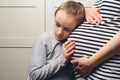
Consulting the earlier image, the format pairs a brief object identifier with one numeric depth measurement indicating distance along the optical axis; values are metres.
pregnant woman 0.92
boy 1.05
